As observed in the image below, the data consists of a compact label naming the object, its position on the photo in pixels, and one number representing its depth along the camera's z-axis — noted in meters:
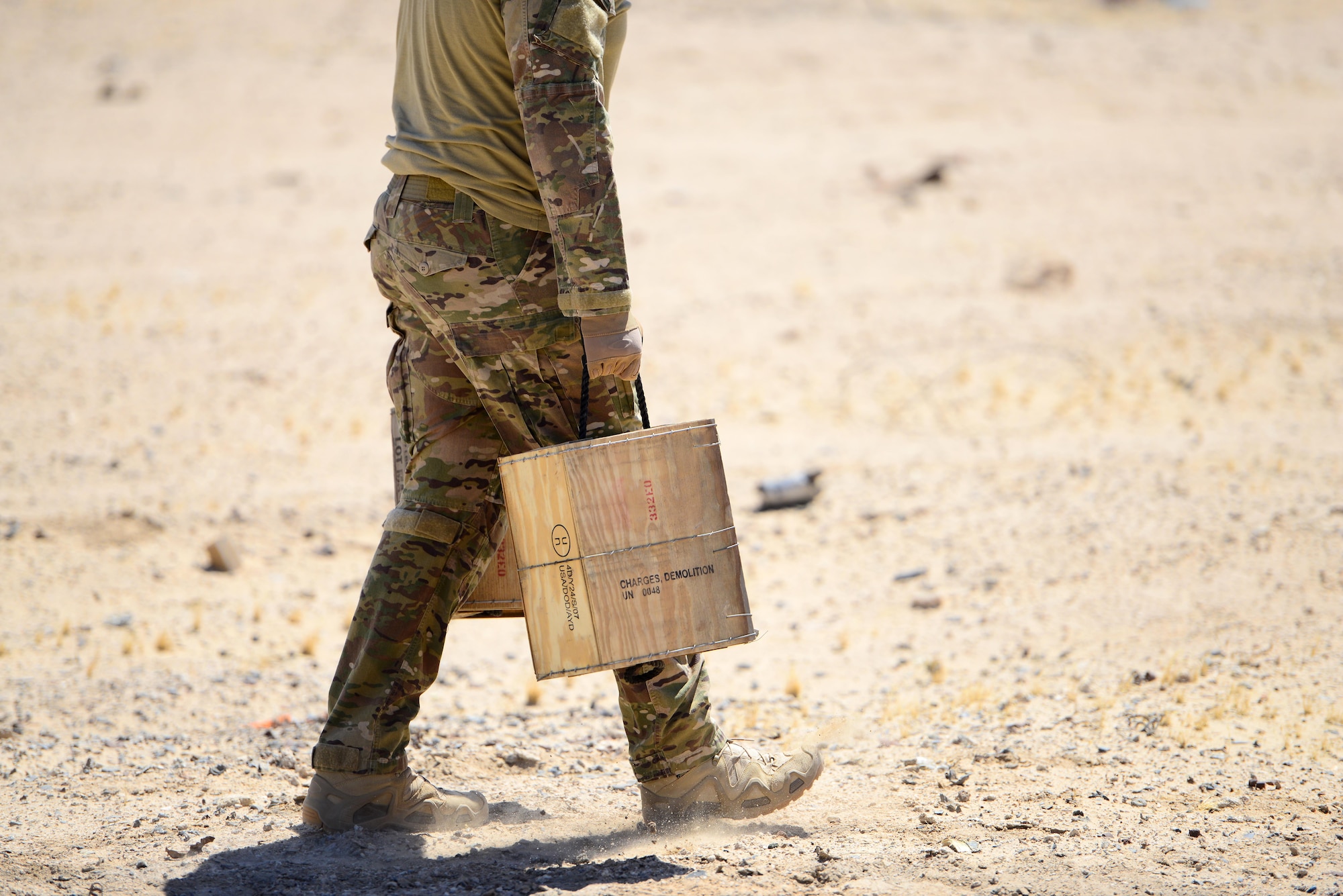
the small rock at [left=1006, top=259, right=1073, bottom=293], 20.62
